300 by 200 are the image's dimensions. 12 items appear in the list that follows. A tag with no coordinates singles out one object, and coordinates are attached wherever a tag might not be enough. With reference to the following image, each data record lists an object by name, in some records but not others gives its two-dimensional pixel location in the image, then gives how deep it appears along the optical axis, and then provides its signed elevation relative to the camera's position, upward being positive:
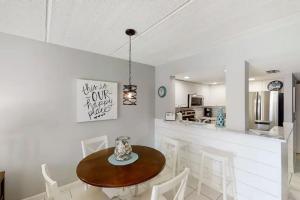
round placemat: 1.54 -0.70
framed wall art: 2.33 +0.01
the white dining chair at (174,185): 0.90 -0.60
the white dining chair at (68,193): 1.02 -0.98
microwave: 4.45 +0.03
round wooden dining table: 1.21 -0.70
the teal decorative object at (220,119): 2.32 -0.30
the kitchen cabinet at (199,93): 4.24 +0.28
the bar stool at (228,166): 1.92 -0.93
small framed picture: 3.04 -0.34
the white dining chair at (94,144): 2.00 -0.68
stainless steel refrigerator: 3.26 -0.20
